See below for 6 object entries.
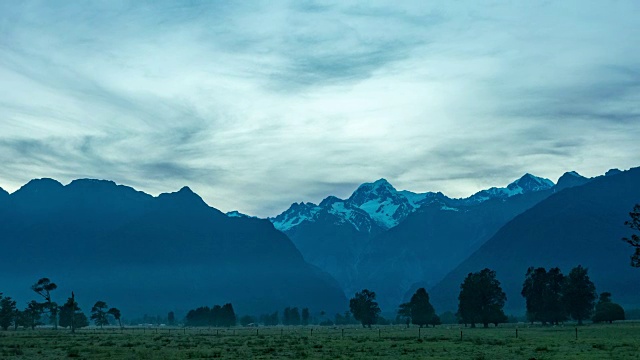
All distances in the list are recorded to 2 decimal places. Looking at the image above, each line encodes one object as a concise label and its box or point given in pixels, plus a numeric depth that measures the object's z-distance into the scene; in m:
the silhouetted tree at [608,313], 166.00
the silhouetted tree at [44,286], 189.12
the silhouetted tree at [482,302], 187.00
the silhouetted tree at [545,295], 173.00
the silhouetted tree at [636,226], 105.01
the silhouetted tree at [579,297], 168.75
